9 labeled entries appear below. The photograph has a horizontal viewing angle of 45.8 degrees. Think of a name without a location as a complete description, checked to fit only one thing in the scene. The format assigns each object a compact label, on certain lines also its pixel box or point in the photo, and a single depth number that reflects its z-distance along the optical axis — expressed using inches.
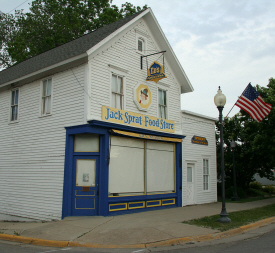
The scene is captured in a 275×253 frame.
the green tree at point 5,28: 1369.3
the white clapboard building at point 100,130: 513.0
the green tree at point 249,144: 703.7
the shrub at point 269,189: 1110.6
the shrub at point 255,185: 1113.4
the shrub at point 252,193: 988.5
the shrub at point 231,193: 882.1
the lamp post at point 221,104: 470.6
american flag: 568.1
